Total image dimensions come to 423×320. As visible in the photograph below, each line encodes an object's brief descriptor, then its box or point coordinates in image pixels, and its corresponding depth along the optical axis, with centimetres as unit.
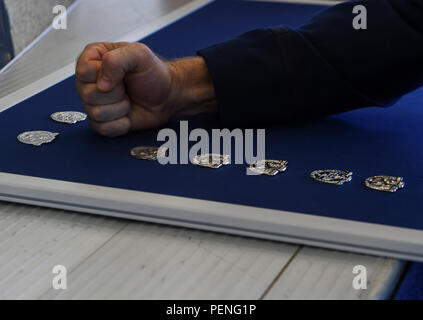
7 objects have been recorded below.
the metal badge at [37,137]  123
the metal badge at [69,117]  134
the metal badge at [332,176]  104
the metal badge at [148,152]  115
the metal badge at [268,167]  108
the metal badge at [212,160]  112
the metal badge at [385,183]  102
